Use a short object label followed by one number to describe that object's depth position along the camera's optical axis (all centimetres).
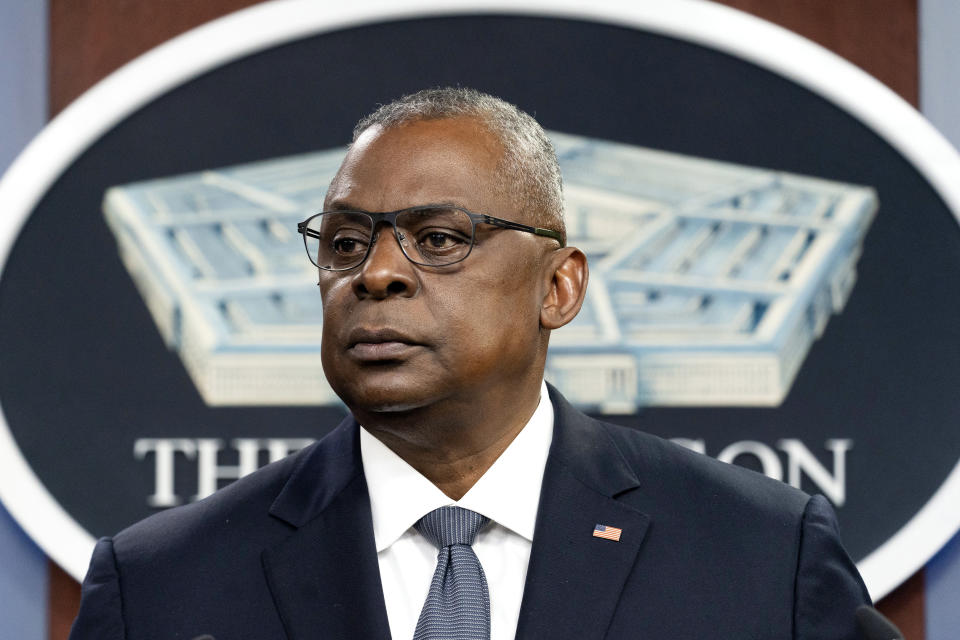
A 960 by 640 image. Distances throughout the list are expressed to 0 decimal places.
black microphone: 293
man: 306
